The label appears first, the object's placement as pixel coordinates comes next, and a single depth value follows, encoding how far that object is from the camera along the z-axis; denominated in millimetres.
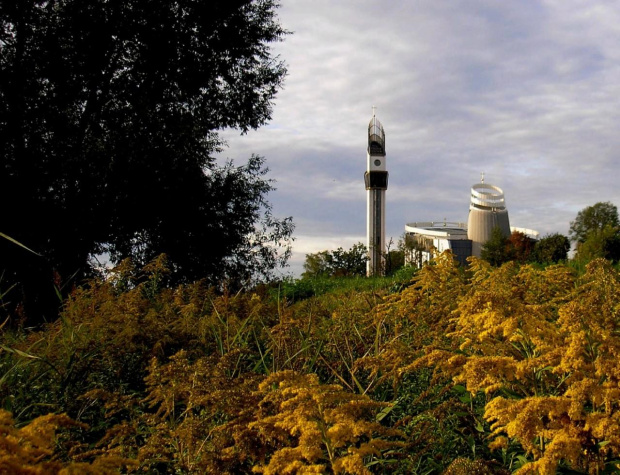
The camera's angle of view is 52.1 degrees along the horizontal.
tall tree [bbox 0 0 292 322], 9898
